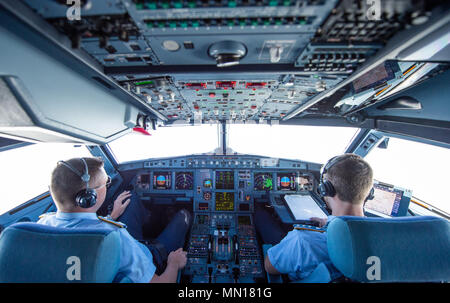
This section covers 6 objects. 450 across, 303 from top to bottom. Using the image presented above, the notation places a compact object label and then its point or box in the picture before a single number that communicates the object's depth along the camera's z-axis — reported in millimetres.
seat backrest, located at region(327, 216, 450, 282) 724
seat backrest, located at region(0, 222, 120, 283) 715
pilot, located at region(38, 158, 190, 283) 1003
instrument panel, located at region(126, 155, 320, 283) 2828
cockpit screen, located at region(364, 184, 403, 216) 1887
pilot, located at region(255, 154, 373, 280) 995
